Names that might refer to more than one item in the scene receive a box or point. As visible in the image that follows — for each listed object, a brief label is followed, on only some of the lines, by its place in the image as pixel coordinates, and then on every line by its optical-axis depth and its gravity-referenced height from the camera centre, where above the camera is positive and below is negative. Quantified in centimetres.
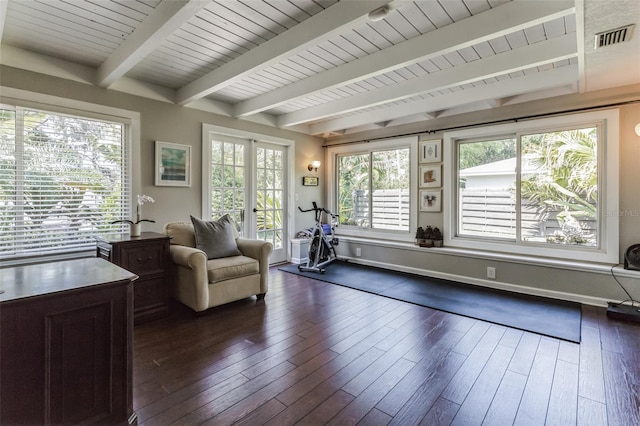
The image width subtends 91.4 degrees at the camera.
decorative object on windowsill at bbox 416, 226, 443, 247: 467 -40
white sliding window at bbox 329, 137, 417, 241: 511 +40
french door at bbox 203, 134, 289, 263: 446 +36
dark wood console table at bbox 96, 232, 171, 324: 283 -51
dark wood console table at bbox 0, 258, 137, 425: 122 -58
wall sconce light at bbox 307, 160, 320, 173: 579 +84
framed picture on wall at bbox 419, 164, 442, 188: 470 +53
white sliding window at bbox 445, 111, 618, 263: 351 +30
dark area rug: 292 -102
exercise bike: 492 -63
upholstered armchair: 299 -60
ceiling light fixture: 191 +124
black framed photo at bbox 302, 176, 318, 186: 566 +55
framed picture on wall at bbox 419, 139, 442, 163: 469 +92
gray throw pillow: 344 -32
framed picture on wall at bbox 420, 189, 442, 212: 471 +16
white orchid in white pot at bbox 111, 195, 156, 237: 313 -14
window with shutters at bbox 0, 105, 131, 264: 284 +28
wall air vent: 218 +127
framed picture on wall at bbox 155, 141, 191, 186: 379 +57
